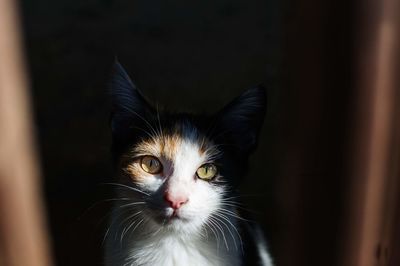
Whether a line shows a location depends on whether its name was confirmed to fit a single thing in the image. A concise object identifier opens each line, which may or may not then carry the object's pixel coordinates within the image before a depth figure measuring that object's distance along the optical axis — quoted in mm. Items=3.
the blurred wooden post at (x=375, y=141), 505
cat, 683
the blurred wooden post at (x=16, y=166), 518
